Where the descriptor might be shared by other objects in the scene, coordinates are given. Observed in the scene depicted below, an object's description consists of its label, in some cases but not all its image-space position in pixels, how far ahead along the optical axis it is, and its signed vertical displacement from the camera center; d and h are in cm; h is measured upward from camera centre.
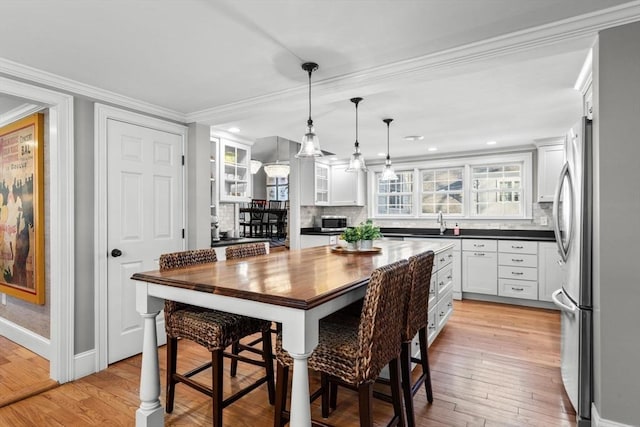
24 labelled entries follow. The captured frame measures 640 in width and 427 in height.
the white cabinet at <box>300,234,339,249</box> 547 -45
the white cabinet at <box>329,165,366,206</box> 624 +42
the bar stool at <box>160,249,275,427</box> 187 -69
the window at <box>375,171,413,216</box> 626 +28
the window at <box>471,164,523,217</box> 539 +30
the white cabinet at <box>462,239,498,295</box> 481 -78
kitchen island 142 -37
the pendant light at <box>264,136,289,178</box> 721 +85
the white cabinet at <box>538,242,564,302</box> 446 -78
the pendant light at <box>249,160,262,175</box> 631 +83
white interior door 295 -1
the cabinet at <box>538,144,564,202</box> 477 +57
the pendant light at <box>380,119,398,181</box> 393 +42
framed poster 287 +3
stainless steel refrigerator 195 -33
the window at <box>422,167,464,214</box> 585 +33
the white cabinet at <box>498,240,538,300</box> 459 -79
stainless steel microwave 616 -20
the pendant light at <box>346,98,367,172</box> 334 +46
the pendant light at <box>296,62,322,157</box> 257 +48
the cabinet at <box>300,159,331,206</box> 583 +49
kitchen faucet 563 -21
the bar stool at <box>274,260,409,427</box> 149 -62
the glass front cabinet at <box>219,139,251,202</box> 416 +49
